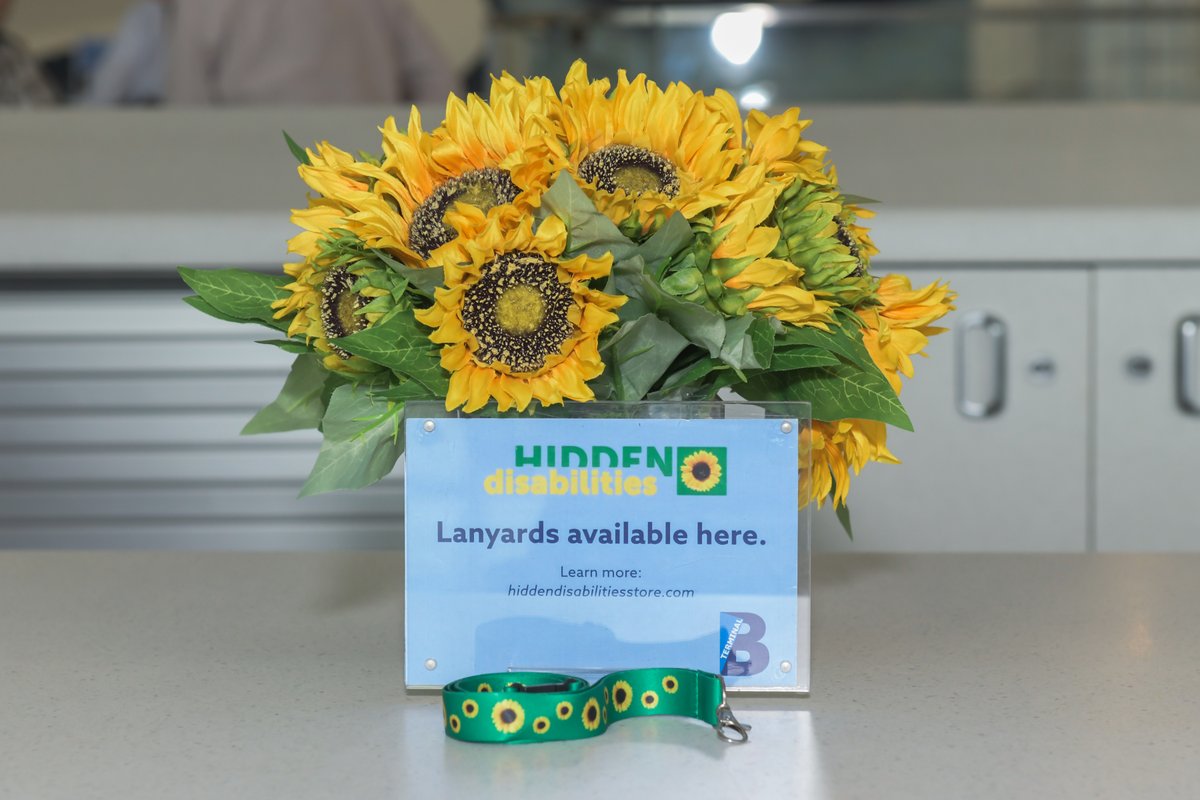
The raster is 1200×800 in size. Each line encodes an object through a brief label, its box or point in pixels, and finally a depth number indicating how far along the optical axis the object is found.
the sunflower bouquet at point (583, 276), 1.03
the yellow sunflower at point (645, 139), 1.06
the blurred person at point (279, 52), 3.36
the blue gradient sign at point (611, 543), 1.08
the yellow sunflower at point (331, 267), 1.07
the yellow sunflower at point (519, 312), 1.02
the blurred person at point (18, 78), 3.84
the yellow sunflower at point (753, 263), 1.05
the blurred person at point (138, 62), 4.30
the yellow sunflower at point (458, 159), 1.06
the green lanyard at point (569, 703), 1.05
